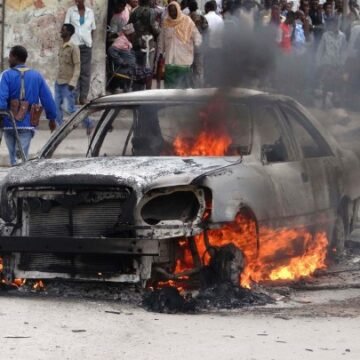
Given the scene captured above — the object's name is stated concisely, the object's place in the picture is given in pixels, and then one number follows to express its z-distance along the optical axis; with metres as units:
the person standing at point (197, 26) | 18.09
